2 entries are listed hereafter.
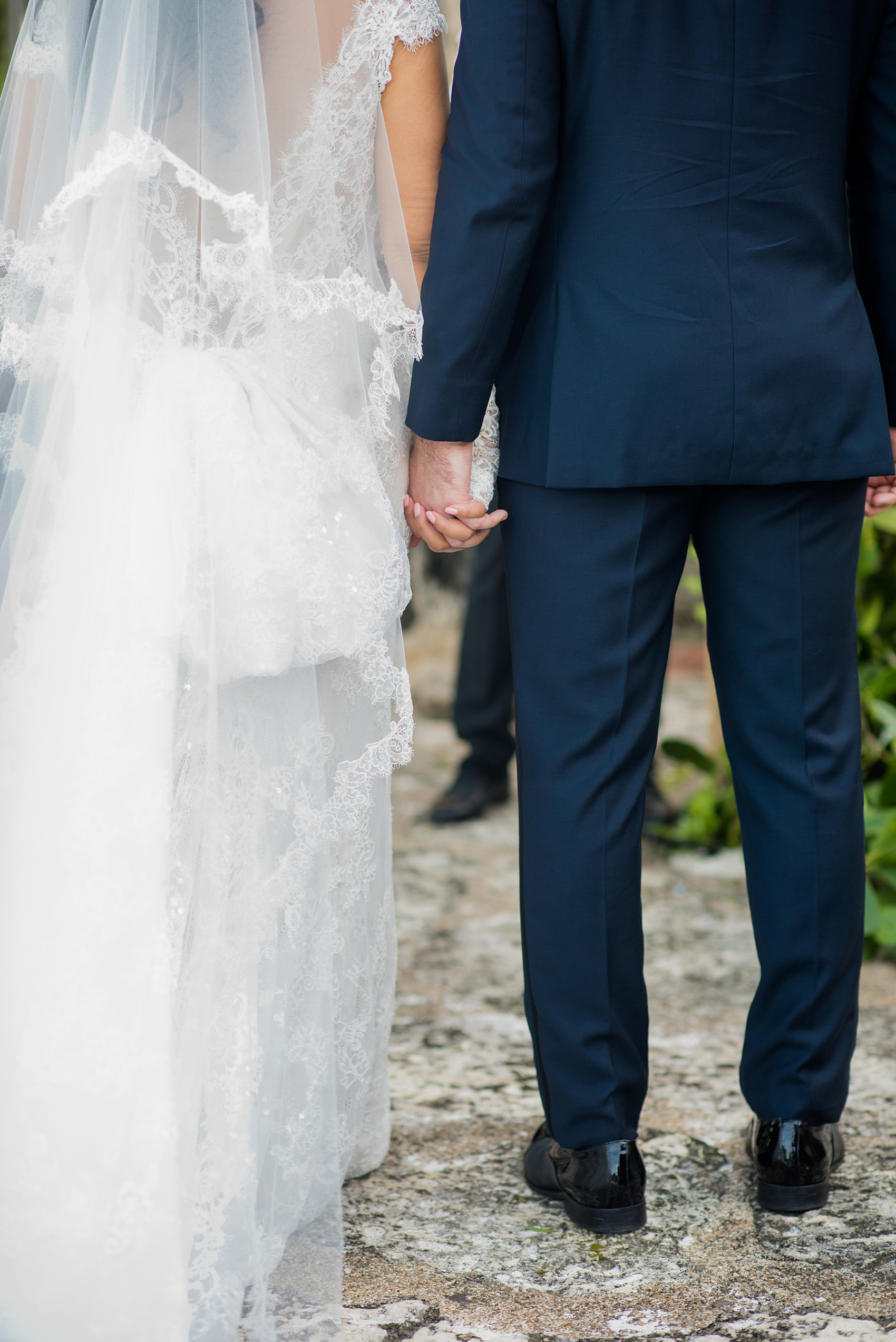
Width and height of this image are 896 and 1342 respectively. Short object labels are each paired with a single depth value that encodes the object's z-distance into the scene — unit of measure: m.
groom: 4.84
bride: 4.73
